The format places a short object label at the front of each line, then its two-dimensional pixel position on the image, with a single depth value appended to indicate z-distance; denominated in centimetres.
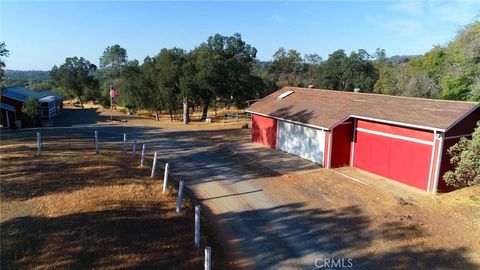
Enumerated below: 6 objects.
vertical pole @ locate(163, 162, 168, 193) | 1202
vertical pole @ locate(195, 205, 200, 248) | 865
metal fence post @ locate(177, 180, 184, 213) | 1066
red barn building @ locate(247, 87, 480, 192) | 1480
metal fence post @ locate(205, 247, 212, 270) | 667
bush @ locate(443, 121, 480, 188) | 1217
